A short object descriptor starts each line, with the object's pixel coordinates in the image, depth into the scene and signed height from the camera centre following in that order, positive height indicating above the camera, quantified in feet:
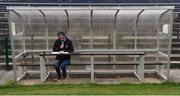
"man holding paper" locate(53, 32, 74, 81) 37.83 -2.33
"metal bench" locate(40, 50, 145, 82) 37.09 -3.42
